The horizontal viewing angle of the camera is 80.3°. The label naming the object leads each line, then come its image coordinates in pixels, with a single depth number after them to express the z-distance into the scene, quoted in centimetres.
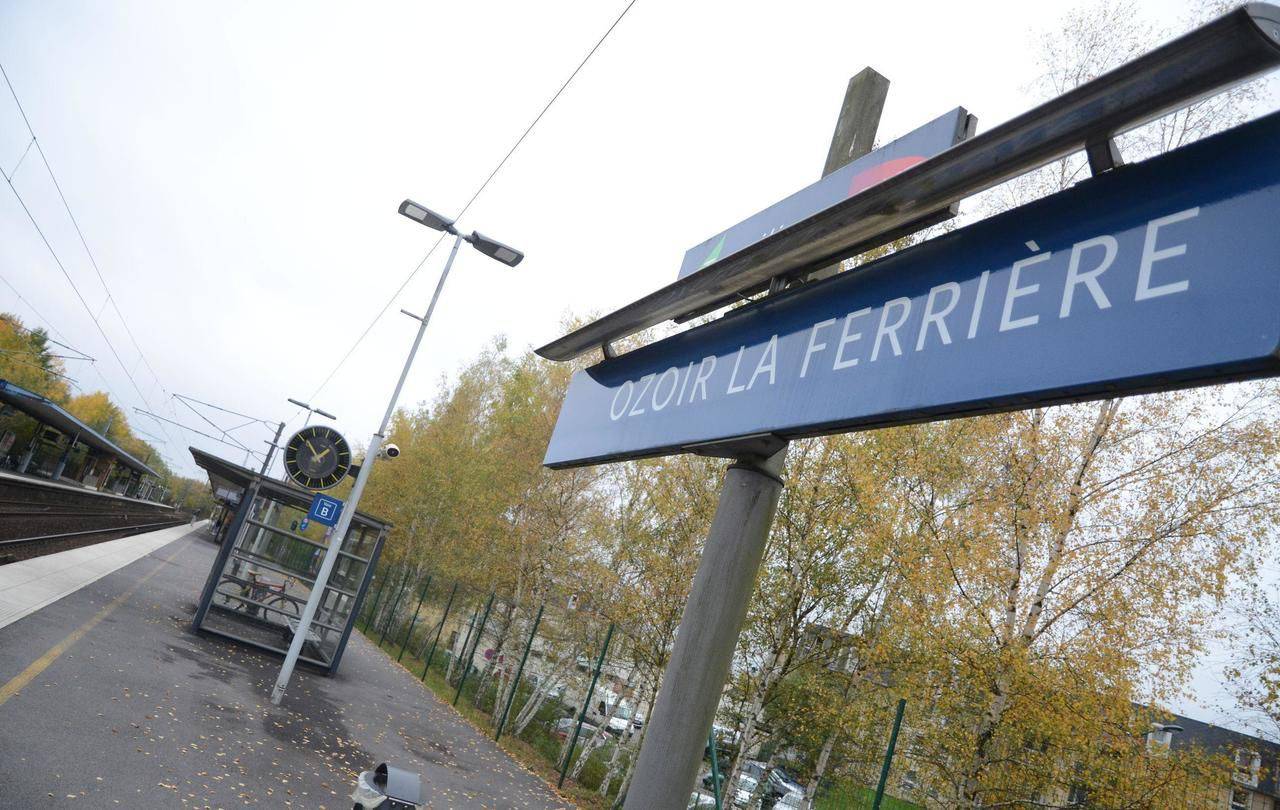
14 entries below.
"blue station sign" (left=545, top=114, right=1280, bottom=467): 117
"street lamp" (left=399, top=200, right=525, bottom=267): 1234
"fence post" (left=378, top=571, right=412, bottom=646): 2570
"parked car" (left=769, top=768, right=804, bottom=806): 1888
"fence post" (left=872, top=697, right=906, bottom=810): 776
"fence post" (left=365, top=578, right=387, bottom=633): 2961
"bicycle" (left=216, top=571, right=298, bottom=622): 1453
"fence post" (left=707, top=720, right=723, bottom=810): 723
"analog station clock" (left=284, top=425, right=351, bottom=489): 1357
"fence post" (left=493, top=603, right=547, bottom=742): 1490
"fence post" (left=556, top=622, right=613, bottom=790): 1297
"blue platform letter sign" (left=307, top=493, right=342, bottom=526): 1261
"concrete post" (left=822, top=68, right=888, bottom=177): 258
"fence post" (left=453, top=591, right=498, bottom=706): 1741
